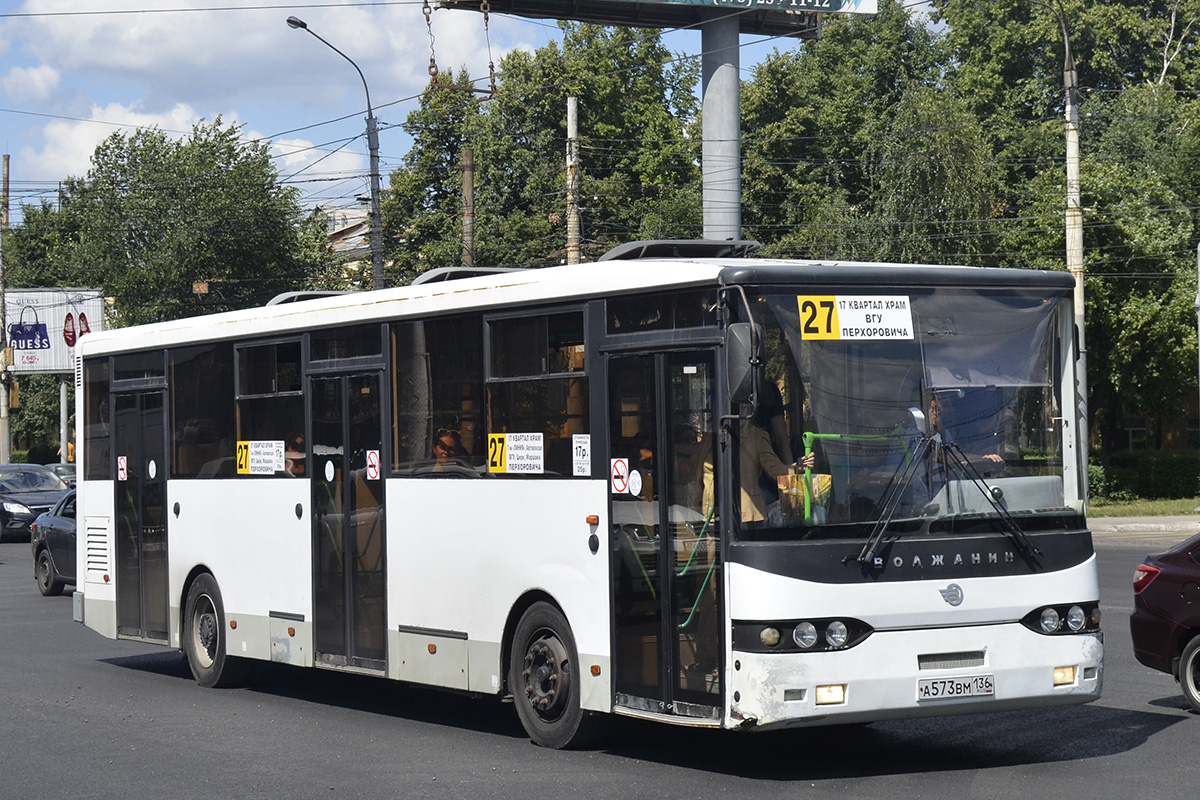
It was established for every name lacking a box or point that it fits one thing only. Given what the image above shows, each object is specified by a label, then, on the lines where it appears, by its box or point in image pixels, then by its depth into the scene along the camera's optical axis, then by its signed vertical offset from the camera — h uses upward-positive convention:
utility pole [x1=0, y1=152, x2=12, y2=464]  56.84 +1.85
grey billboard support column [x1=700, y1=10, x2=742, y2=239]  28.94 +5.54
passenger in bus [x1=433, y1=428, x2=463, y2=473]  10.97 -0.12
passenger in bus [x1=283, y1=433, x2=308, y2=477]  12.61 -0.16
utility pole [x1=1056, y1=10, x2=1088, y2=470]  32.00 +4.77
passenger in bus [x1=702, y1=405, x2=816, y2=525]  8.53 -0.22
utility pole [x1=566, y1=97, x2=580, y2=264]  35.34 +5.22
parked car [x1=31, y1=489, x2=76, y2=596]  22.67 -1.54
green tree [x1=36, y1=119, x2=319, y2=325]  59.31 +7.93
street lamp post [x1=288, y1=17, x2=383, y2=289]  32.62 +5.03
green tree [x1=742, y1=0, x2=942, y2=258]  56.06 +11.41
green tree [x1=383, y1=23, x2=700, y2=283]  54.81 +9.71
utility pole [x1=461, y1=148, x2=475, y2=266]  36.41 +5.33
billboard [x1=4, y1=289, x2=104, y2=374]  59.66 +4.36
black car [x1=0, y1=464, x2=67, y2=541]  36.75 -1.26
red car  10.89 -1.35
